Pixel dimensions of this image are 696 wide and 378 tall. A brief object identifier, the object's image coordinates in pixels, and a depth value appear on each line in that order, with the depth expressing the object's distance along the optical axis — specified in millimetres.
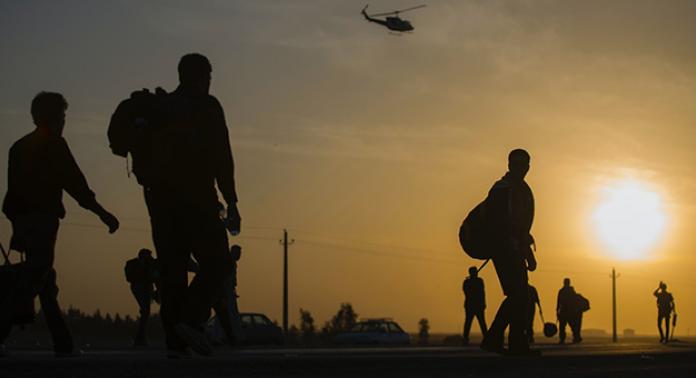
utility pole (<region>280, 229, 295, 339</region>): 74950
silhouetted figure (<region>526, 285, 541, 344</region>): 23041
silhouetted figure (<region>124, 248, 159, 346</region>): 22828
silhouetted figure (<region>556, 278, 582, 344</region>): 34250
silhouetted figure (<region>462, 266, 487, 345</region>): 28406
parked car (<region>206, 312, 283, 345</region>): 38531
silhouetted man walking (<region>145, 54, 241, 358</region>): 8062
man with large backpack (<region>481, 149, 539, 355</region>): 11289
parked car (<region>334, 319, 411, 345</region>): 52969
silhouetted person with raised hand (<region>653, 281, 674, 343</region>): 36562
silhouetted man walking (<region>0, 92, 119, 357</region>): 9039
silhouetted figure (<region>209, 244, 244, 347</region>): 19953
